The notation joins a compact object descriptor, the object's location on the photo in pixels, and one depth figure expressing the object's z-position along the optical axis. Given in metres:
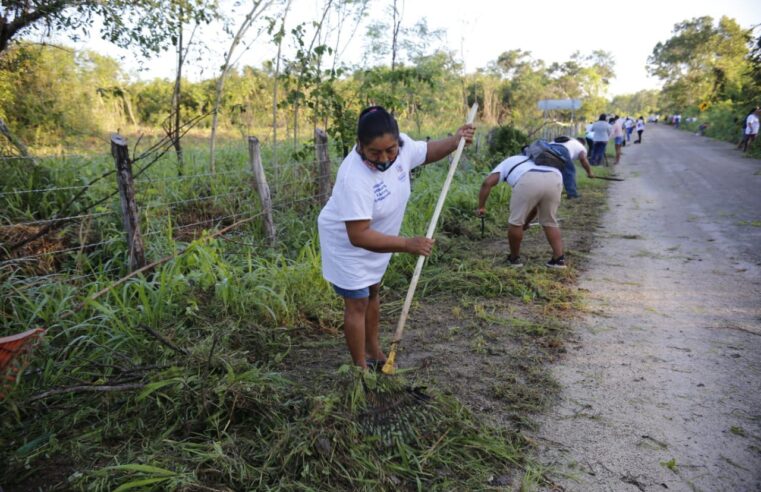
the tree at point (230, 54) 5.54
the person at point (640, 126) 22.44
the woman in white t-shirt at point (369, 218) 2.23
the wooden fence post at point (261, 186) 4.52
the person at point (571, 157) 4.88
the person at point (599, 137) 13.20
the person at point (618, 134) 14.79
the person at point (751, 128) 14.75
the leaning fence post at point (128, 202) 3.27
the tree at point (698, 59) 35.97
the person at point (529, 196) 4.54
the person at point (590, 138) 13.51
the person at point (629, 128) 23.58
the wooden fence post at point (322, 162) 5.29
